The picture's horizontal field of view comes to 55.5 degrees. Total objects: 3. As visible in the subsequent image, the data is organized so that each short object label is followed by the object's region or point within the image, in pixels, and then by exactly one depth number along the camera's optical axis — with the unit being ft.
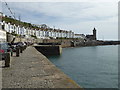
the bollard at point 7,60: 23.07
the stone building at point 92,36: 399.06
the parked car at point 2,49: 31.90
